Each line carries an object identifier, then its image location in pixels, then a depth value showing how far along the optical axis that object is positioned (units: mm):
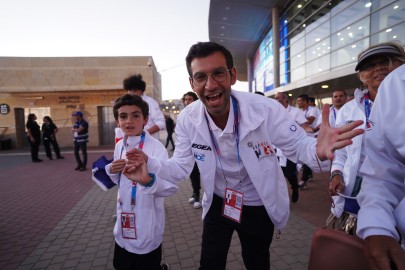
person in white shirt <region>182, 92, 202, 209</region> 5028
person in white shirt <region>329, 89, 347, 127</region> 5449
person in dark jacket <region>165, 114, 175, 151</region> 14133
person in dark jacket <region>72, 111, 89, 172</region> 8945
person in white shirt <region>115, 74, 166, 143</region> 4258
